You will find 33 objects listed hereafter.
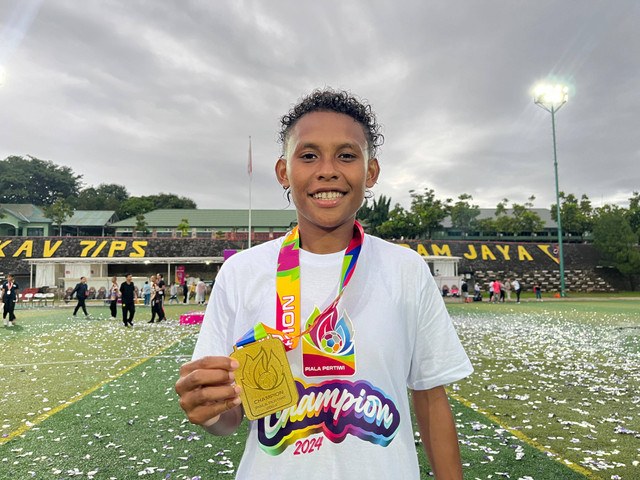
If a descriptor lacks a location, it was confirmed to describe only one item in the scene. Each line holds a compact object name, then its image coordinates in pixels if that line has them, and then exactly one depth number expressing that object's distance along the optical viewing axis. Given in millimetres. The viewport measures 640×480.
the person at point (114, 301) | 17361
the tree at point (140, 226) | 52969
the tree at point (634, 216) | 55531
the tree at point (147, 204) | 77312
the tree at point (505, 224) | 56906
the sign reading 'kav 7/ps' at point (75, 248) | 37688
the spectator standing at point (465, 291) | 29267
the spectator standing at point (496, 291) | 28502
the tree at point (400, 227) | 55750
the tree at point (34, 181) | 79938
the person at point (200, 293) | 25716
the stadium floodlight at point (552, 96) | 35391
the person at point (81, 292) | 18344
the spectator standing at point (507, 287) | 30922
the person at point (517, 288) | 28273
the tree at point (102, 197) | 80188
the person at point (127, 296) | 15031
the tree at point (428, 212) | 55250
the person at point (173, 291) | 29675
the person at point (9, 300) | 15469
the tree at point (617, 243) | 40781
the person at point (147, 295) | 25906
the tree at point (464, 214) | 59781
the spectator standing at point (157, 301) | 16312
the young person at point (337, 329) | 1328
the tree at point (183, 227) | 48328
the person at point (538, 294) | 30414
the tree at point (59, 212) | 53750
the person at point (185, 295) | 29778
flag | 25041
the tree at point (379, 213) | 67675
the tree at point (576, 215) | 56375
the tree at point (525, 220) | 56844
